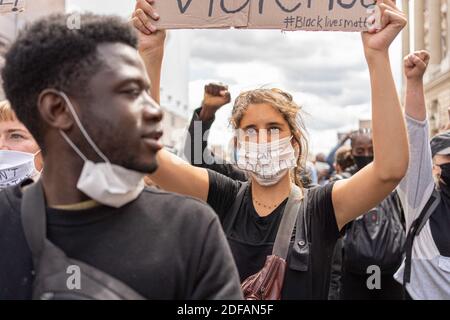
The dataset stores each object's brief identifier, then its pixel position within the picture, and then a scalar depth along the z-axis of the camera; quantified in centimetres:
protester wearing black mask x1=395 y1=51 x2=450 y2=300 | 276
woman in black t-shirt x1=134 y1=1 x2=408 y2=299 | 210
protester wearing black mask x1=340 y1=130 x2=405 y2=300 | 415
